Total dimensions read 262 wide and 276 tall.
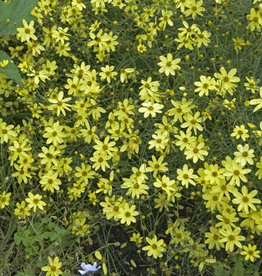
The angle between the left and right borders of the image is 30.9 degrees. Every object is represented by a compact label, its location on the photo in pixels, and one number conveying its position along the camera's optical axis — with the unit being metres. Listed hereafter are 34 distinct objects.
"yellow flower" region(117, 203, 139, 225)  2.09
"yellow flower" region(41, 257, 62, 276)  2.03
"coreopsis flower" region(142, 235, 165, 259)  2.09
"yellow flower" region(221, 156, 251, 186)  1.99
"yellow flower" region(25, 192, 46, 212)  2.20
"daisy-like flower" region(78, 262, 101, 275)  1.87
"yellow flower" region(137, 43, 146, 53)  2.50
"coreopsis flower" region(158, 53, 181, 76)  2.37
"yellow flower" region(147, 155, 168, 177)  2.17
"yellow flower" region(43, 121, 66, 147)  2.28
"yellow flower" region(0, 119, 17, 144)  2.37
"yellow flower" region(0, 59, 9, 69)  2.39
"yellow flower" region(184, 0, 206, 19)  2.56
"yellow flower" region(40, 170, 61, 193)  2.26
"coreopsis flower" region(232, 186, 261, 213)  1.99
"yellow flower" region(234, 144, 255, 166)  2.00
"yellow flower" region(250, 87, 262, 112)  2.13
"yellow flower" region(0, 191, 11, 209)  2.26
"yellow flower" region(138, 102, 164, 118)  2.20
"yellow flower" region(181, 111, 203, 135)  2.23
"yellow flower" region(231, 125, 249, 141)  2.09
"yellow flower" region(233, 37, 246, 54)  2.53
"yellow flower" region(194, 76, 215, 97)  2.22
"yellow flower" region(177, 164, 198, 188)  2.10
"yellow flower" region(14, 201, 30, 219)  2.22
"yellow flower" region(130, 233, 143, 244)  2.20
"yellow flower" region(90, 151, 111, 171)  2.24
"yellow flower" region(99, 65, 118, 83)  2.47
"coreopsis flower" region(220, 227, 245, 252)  2.02
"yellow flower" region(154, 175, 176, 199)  2.08
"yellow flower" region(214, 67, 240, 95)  2.27
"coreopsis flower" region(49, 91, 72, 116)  2.33
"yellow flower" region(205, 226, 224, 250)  2.12
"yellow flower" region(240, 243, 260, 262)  2.03
